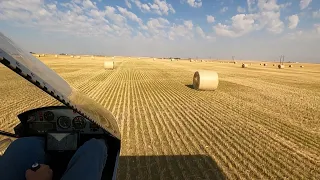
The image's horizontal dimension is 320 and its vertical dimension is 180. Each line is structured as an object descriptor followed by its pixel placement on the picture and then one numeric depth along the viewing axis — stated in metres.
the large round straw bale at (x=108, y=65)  27.43
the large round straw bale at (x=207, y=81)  11.75
